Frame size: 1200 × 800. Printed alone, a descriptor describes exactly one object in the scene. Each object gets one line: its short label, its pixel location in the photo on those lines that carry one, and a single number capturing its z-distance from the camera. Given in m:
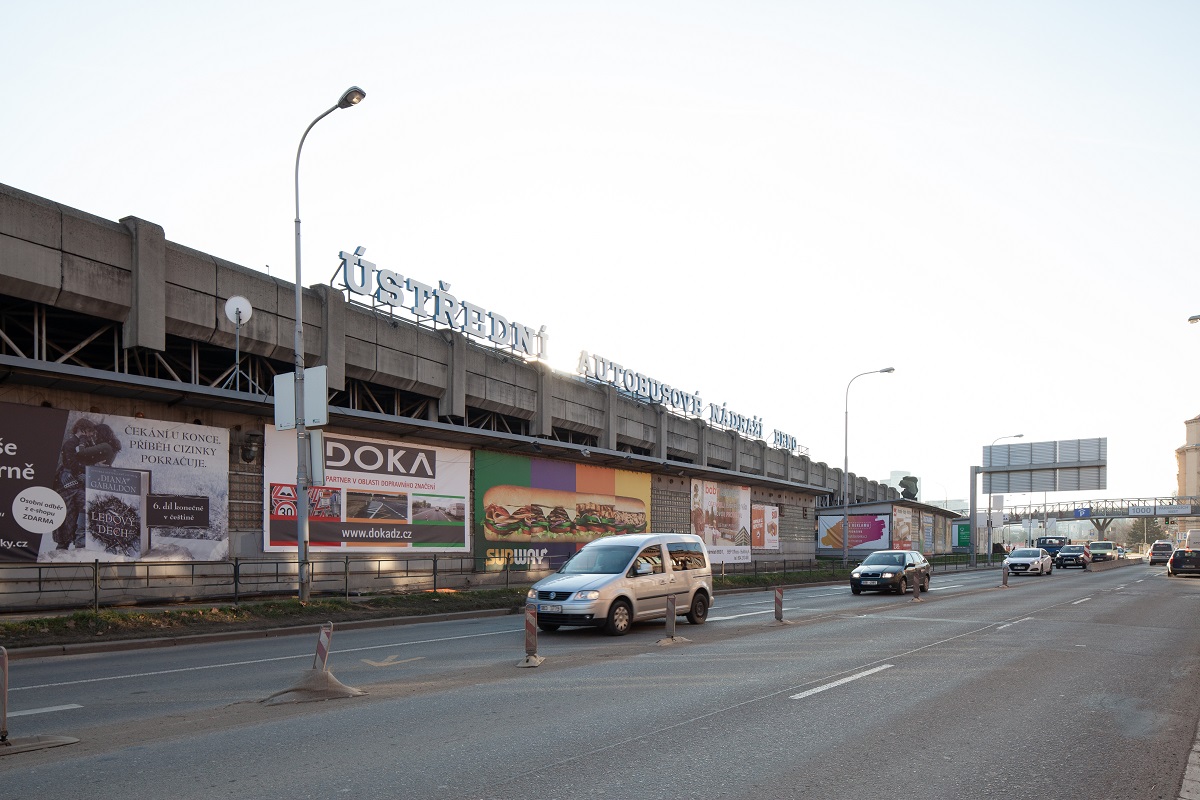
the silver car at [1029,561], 49.91
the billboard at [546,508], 34.38
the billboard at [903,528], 69.25
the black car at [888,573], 30.81
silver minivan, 17.17
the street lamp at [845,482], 48.41
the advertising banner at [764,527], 53.93
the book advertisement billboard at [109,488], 20.42
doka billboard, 26.31
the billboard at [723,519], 48.31
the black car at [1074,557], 61.53
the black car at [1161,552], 72.69
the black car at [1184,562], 46.38
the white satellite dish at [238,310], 24.14
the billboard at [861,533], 68.00
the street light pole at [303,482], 20.98
